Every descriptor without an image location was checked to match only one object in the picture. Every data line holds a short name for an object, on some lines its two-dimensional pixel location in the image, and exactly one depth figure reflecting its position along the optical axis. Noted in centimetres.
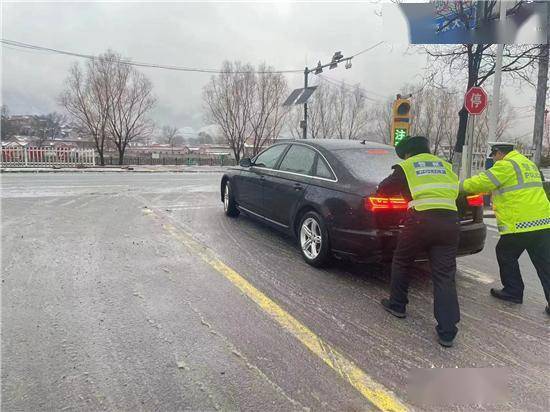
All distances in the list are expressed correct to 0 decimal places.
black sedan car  406
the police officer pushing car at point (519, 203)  381
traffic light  1111
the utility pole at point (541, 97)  1095
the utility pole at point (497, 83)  978
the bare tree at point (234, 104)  3600
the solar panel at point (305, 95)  2434
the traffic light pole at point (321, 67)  2039
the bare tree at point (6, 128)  5334
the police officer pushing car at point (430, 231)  320
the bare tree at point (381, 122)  4966
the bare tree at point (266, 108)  3669
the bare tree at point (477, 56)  1033
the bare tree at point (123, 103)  3080
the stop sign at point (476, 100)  932
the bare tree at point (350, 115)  4866
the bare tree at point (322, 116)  4788
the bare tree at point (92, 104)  3052
